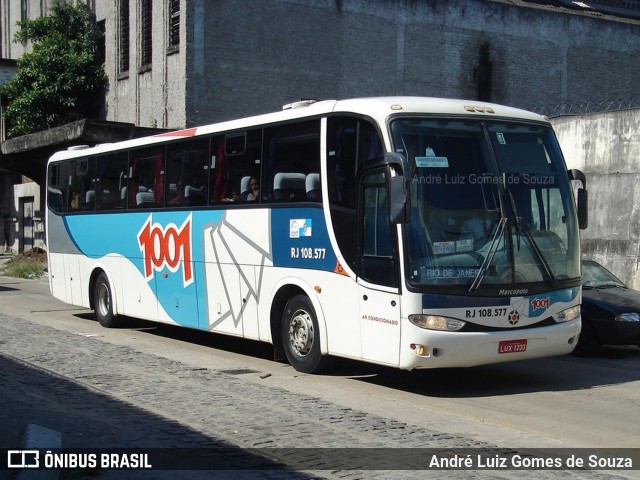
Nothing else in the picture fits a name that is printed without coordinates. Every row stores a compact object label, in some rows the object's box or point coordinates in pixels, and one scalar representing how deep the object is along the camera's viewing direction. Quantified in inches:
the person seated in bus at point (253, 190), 499.8
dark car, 530.0
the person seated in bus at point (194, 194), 551.5
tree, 1315.2
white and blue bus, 396.8
